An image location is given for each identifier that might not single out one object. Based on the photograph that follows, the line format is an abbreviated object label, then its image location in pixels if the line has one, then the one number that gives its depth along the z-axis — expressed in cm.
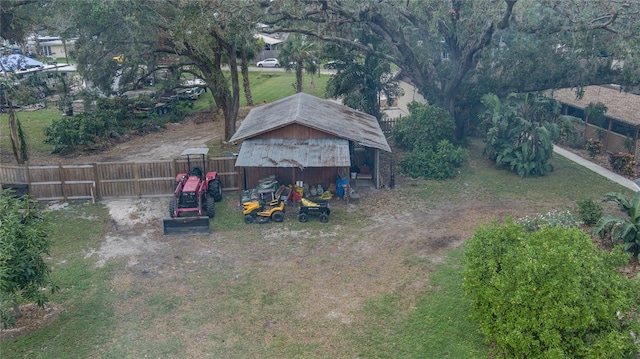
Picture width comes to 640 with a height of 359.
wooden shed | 2039
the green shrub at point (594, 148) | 2777
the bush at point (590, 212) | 1759
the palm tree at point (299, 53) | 3562
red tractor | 1862
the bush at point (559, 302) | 995
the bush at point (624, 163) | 2500
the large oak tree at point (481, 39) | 2389
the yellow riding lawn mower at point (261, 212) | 1955
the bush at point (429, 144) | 2508
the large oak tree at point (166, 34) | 2331
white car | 5672
